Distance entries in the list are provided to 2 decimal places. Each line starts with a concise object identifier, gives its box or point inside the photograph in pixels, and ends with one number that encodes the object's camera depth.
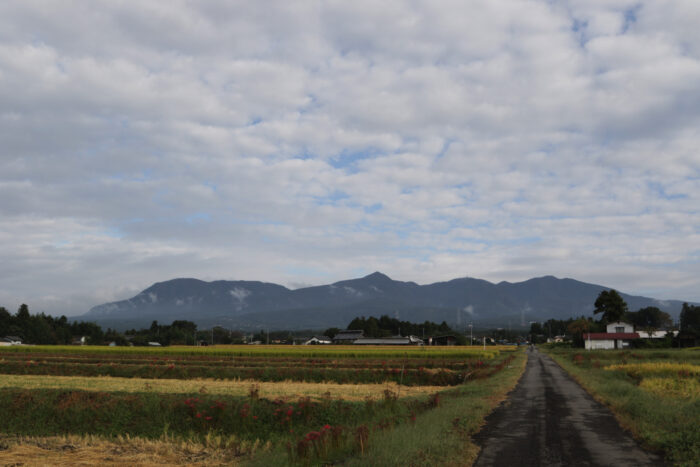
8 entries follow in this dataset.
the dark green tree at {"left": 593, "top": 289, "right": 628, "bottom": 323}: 133.88
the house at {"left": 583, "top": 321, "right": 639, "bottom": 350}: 121.06
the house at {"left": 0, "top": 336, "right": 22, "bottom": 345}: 136.62
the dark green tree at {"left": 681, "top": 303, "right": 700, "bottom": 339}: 107.41
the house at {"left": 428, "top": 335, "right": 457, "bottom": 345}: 173.62
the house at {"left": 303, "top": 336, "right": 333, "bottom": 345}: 187.19
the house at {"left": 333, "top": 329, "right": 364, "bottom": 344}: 189.74
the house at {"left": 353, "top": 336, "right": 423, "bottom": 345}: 167.27
